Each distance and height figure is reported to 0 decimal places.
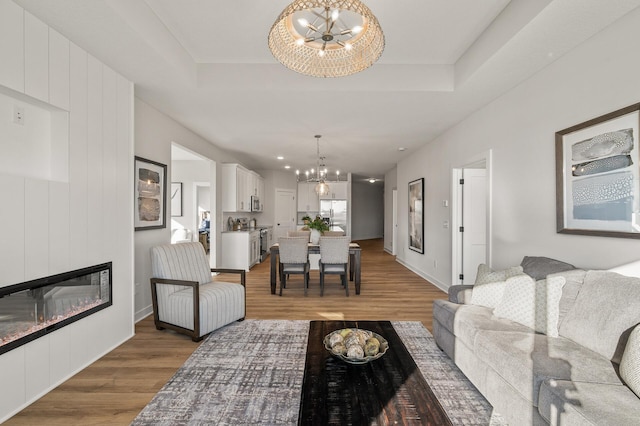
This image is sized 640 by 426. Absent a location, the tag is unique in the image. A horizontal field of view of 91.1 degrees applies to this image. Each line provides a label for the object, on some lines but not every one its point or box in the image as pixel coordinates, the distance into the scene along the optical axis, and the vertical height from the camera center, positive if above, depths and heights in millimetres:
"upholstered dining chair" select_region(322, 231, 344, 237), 6359 -421
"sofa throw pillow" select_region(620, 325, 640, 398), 1437 -711
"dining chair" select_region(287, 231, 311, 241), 5984 -404
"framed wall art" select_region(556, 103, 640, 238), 2051 +260
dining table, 4887 -721
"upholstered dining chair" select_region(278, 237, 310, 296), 4844 -673
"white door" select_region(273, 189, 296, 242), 9930 +32
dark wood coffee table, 1374 -901
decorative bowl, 1804 -840
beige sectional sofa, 1437 -824
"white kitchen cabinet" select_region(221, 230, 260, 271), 6691 -782
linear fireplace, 2006 -666
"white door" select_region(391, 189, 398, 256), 9047 -304
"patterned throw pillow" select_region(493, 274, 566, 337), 2127 -653
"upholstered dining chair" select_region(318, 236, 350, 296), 4855 -674
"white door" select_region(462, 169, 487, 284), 4672 -172
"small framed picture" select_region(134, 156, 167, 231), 3637 +242
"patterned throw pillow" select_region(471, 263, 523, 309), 2565 -632
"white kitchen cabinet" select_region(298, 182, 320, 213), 10227 +487
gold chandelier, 1805 +998
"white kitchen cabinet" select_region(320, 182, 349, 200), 10078 +706
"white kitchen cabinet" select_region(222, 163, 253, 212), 6742 +558
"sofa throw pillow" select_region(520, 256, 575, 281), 2342 -423
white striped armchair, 3107 -852
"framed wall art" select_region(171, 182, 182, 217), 8188 +378
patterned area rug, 1971 -1271
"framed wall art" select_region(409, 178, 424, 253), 6254 -51
